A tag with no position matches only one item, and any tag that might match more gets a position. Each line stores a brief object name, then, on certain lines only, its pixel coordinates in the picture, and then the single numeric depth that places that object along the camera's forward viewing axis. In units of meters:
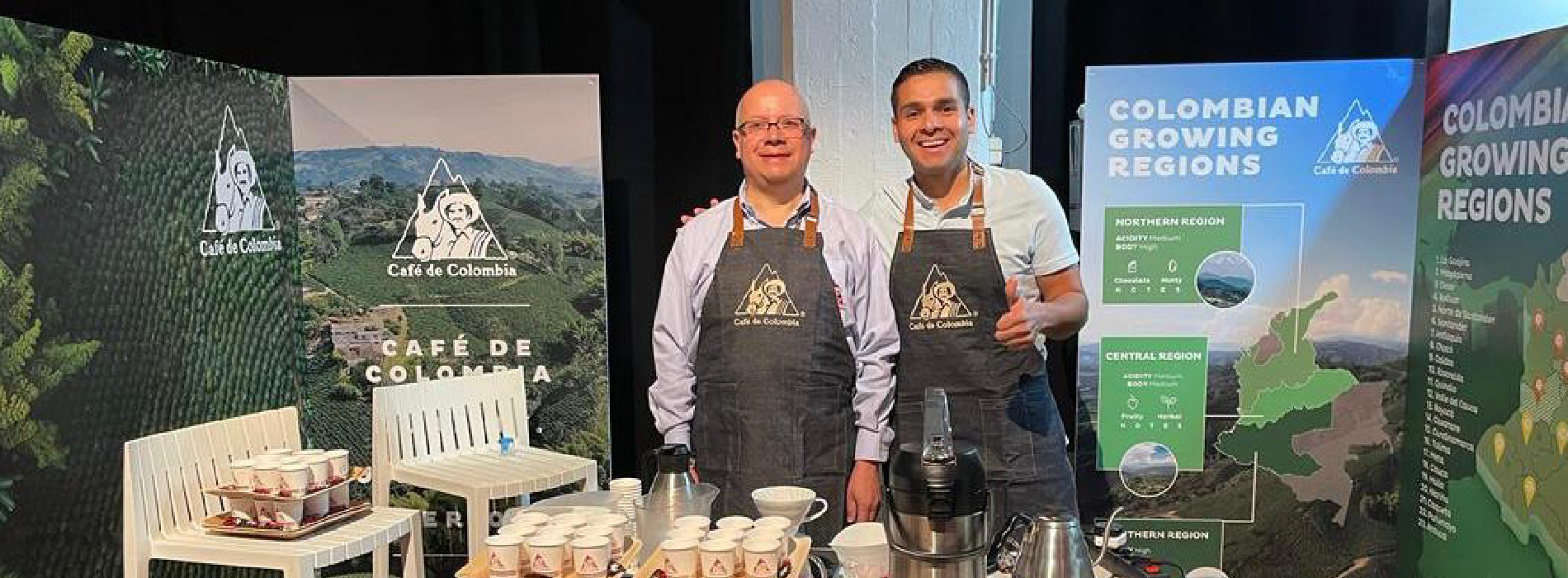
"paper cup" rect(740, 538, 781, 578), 1.55
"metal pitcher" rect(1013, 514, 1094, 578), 1.52
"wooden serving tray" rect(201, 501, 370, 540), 2.53
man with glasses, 2.63
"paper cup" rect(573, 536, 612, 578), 1.57
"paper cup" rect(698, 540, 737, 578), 1.53
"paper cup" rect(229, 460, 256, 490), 2.57
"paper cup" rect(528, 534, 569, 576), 1.55
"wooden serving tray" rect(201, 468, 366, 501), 2.54
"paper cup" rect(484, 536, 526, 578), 1.56
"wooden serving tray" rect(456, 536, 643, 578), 1.63
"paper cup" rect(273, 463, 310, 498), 2.54
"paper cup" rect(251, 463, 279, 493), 2.55
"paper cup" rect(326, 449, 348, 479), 2.66
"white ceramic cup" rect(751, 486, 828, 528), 1.79
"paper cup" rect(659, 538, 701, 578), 1.53
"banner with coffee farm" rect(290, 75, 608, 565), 3.48
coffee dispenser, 1.54
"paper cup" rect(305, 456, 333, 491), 2.61
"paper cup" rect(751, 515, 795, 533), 1.65
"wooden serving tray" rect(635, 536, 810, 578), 1.59
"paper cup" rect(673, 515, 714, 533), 1.63
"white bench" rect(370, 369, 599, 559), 3.00
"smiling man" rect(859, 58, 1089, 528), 2.79
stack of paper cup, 1.92
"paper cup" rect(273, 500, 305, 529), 2.55
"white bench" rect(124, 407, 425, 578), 2.46
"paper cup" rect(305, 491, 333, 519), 2.62
